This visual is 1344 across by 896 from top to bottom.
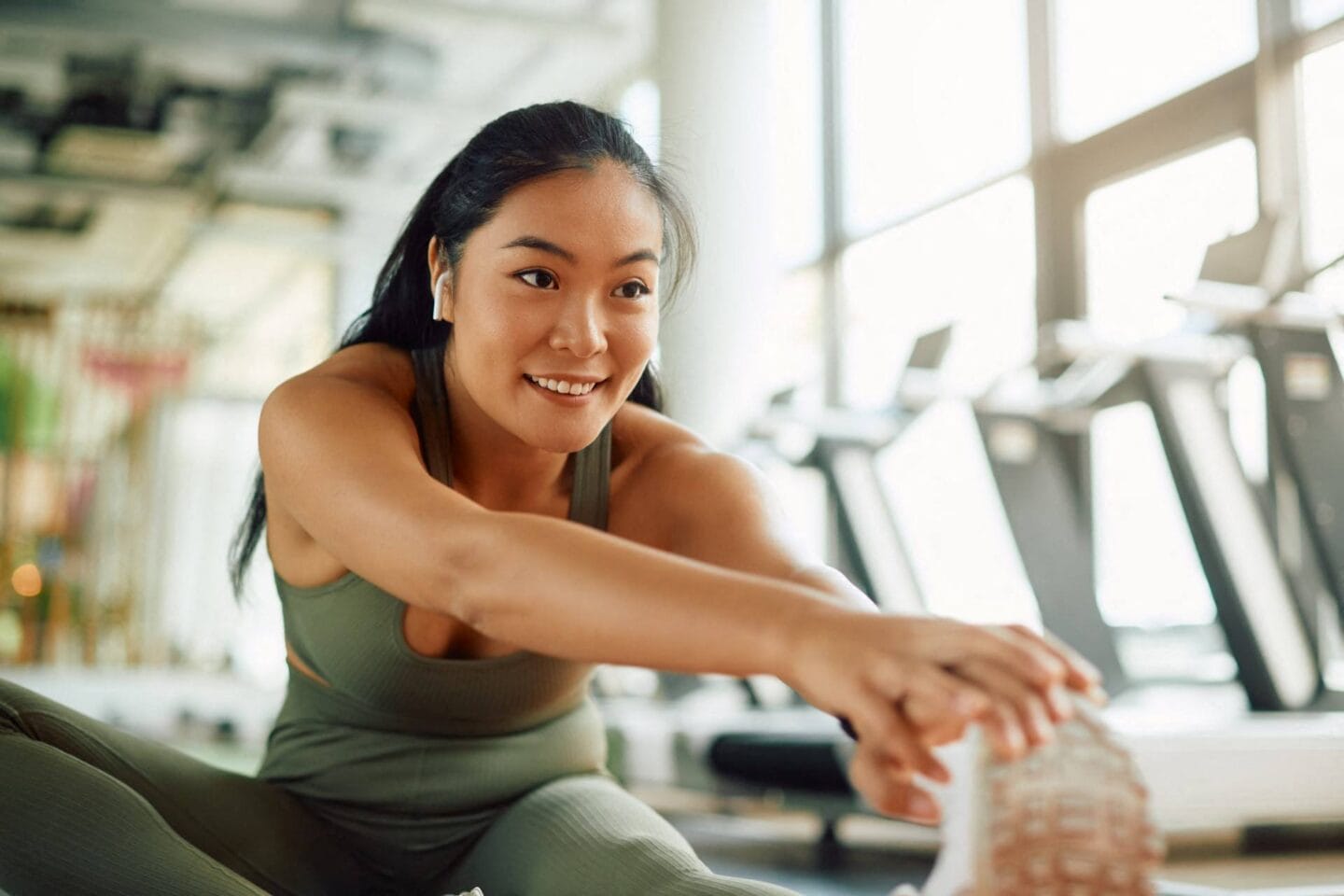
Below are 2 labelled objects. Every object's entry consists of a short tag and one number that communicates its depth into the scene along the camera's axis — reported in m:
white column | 5.35
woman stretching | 0.78
